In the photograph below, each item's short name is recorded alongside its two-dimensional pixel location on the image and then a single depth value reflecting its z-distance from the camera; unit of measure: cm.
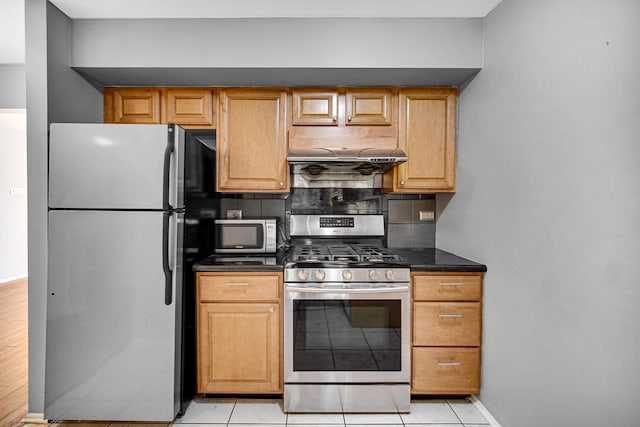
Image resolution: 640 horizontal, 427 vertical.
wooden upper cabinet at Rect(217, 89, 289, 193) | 249
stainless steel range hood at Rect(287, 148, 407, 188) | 230
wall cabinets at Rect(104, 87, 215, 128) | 250
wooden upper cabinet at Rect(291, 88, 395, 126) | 251
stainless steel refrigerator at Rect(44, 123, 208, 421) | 189
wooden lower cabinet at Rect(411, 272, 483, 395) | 218
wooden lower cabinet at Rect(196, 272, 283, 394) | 217
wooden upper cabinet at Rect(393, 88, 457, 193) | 251
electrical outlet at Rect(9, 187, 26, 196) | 509
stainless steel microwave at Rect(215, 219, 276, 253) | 256
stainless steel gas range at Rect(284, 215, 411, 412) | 213
